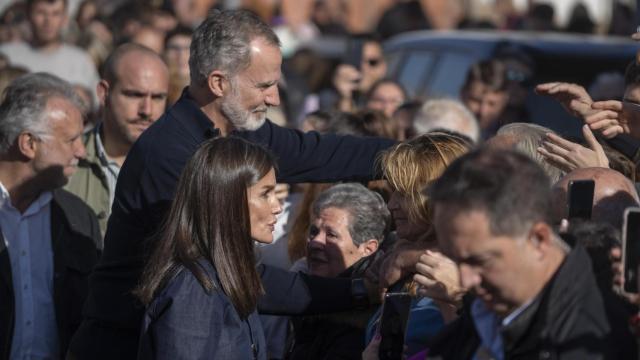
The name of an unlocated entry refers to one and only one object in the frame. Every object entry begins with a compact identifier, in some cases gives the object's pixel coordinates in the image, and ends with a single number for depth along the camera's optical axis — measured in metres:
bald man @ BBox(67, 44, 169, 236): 13.41
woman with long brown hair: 8.52
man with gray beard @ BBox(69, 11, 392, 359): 9.83
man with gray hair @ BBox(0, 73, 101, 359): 11.58
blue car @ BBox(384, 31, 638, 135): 19.64
